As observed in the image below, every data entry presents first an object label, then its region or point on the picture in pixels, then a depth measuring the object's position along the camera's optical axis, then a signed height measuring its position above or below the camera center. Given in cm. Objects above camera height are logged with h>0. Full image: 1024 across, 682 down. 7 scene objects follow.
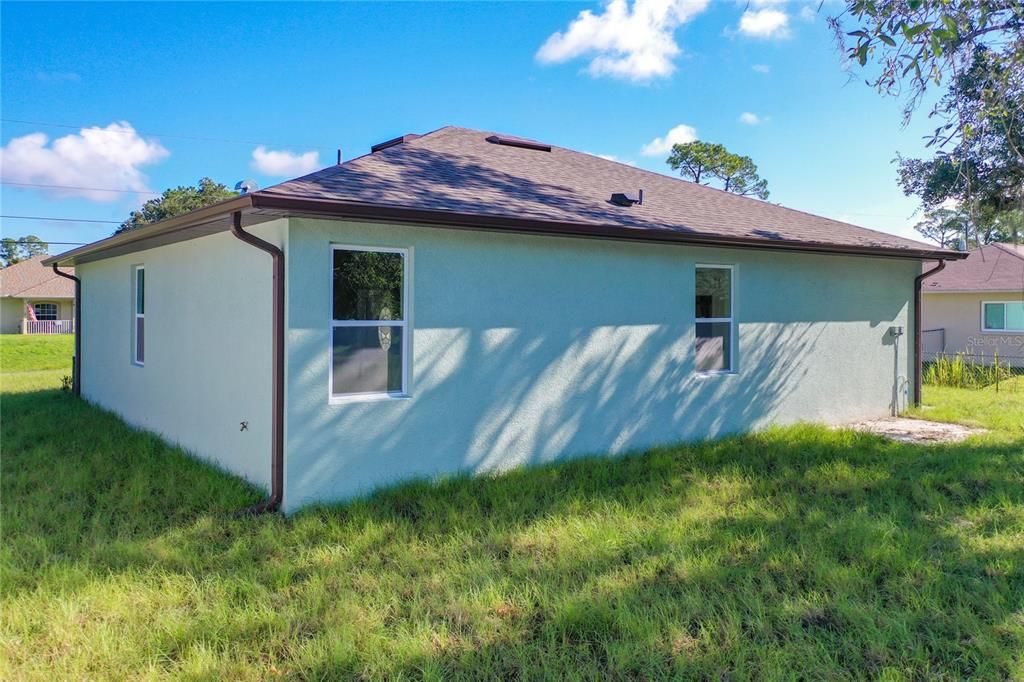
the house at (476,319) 580 +10
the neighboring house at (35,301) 3522 +118
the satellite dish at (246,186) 830 +181
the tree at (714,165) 3625 +948
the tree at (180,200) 3756 +738
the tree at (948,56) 565 +271
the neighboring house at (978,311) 1920 +70
